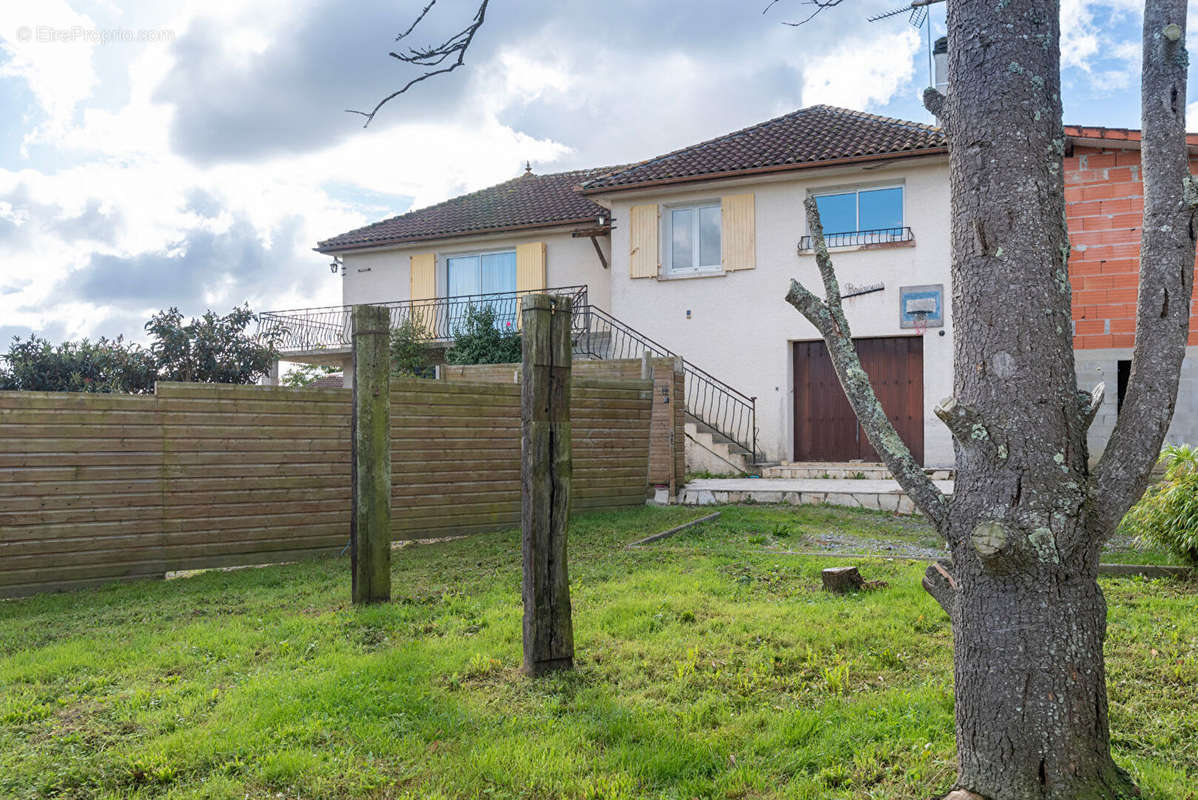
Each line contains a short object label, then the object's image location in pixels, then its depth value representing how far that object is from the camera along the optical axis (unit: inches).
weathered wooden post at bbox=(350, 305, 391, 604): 236.4
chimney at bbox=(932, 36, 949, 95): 576.4
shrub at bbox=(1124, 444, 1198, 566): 251.4
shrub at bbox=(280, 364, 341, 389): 941.8
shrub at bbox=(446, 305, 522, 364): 700.7
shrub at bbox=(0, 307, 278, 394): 632.4
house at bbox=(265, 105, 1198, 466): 596.1
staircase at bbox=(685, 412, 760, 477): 597.0
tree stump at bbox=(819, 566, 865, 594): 233.3
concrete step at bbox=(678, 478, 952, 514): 455.5
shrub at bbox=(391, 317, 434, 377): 749.9
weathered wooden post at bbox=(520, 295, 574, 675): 172.6
